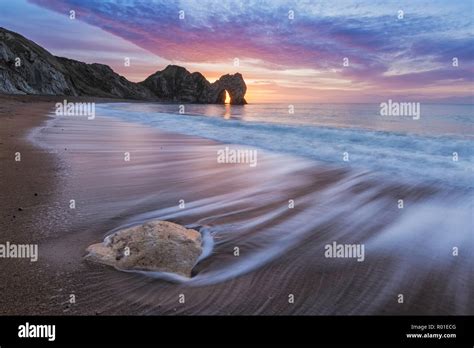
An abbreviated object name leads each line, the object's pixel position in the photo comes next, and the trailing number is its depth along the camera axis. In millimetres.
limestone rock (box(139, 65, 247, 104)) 181250
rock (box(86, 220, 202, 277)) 4227
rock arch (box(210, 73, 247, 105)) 180938
